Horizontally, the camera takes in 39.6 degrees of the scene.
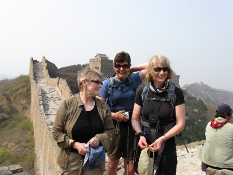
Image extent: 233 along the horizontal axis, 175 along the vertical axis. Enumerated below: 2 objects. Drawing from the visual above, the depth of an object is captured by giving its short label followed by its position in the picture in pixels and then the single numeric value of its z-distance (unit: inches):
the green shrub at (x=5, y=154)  641.0
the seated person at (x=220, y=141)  167.8
